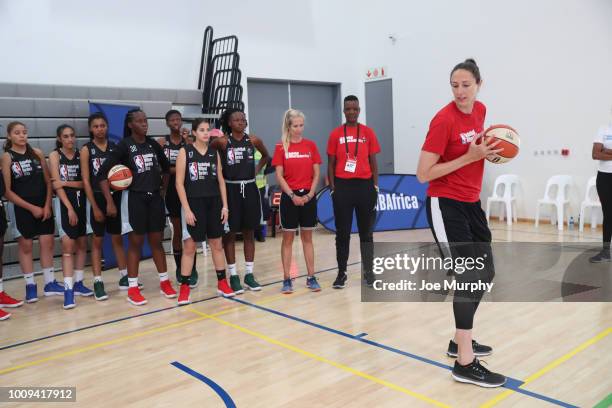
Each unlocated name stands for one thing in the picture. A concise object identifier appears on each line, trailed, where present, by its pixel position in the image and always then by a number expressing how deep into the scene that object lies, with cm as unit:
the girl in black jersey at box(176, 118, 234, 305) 446
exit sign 1076
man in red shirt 471
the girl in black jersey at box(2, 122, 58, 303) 455
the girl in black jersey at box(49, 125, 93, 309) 466
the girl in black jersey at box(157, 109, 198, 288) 509
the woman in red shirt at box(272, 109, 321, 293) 464
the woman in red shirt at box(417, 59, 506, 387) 258
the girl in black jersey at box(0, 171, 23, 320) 453
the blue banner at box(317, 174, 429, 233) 848
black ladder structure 813
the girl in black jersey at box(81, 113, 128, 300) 469
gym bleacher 627
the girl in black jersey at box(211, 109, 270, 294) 473
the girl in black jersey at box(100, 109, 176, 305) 458
